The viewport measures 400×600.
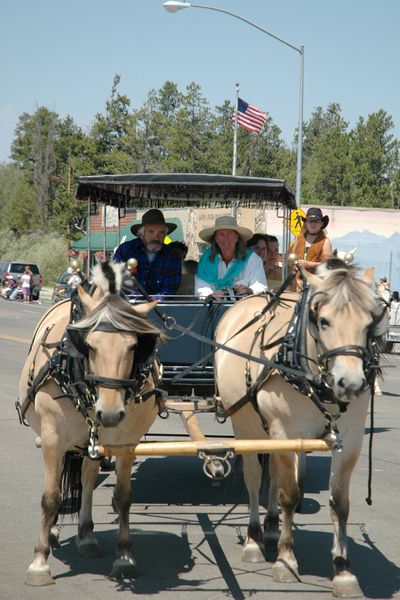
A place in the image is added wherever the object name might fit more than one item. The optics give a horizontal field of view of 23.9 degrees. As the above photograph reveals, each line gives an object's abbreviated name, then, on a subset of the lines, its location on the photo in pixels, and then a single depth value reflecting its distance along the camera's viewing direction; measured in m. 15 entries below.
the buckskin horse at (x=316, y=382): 5.43
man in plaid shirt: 8.59
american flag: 33.50
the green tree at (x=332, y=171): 55.47
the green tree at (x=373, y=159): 54.06
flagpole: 35.85
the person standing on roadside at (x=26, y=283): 48.75
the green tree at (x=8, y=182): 105.40
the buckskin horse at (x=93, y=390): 5.45
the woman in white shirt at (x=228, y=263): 8.38
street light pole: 25.69
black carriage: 8.07
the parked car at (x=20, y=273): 51.31
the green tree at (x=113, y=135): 61.41
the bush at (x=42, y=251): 62.38
